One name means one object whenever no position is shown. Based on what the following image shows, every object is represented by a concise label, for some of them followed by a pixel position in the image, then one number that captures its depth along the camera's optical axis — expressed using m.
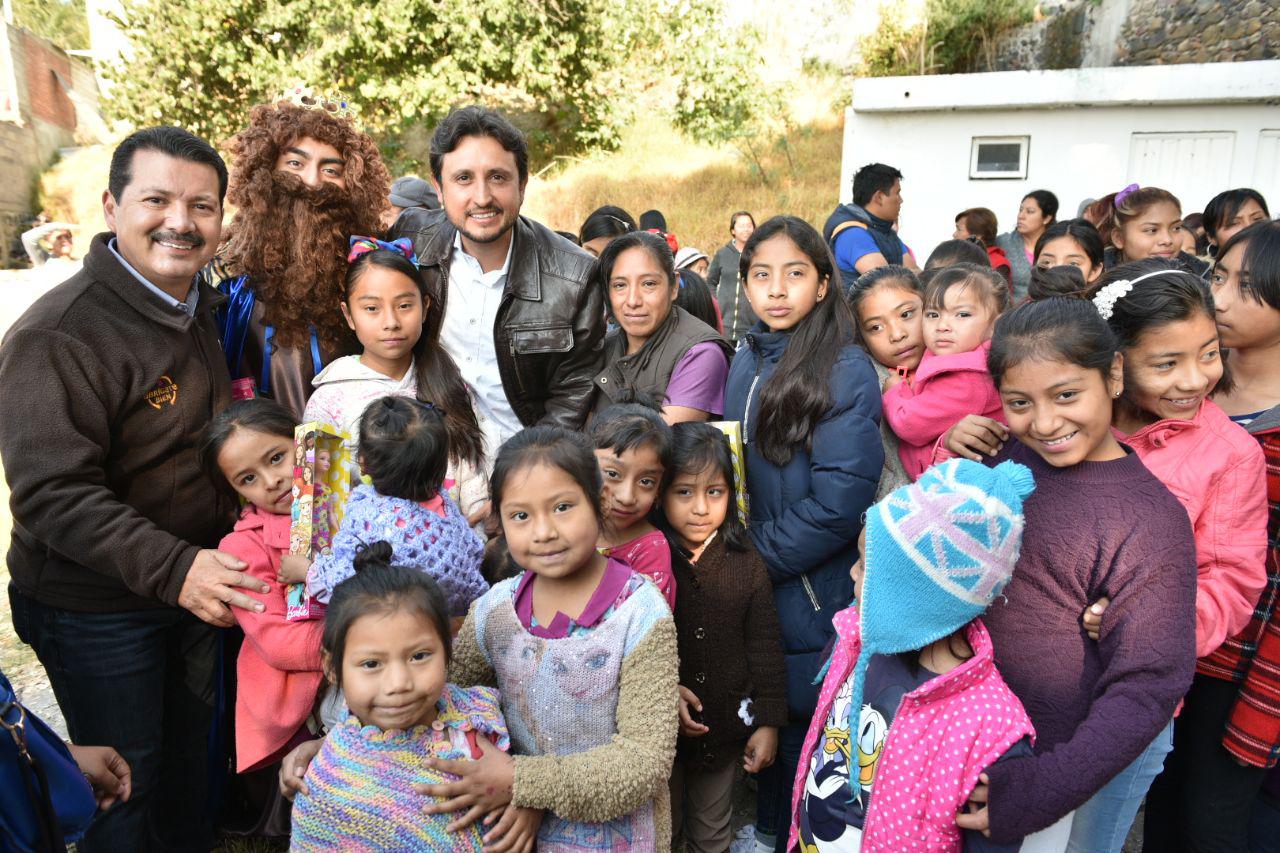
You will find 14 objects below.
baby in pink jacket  2.50
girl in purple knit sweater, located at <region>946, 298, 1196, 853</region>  1.63
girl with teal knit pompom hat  1.66
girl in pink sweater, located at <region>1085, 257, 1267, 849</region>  1.96
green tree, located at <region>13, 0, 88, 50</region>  33.50
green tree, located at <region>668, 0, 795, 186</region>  15.64
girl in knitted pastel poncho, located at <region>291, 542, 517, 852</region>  1.73
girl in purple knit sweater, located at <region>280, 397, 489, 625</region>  2.12
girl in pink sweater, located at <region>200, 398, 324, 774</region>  2.30
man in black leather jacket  2.96
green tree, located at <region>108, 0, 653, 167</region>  14.12
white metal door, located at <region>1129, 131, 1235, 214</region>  10.12
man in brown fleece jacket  2.13
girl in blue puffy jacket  2.46
